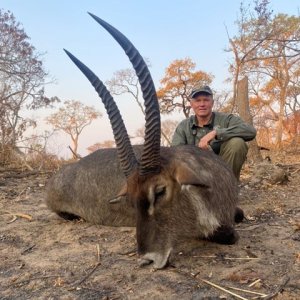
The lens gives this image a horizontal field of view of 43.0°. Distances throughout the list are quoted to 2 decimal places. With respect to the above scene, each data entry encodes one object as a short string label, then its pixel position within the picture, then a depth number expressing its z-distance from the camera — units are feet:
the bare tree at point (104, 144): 132.14
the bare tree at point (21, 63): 72.49
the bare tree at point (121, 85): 119.70
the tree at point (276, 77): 87.30
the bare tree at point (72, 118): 146.10
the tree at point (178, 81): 120.67
